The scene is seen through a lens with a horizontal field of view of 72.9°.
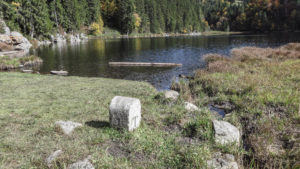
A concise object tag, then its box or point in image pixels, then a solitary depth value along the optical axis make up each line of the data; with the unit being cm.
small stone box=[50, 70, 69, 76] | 2752
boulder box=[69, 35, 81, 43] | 8969
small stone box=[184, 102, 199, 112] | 1132
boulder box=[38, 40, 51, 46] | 7271
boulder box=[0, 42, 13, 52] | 4210
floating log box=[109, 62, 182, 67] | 3241
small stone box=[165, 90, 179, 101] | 1328
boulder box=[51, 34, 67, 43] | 8206
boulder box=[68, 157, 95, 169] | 599
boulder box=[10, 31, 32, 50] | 4988
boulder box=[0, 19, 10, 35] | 5645
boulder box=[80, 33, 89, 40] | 10177
